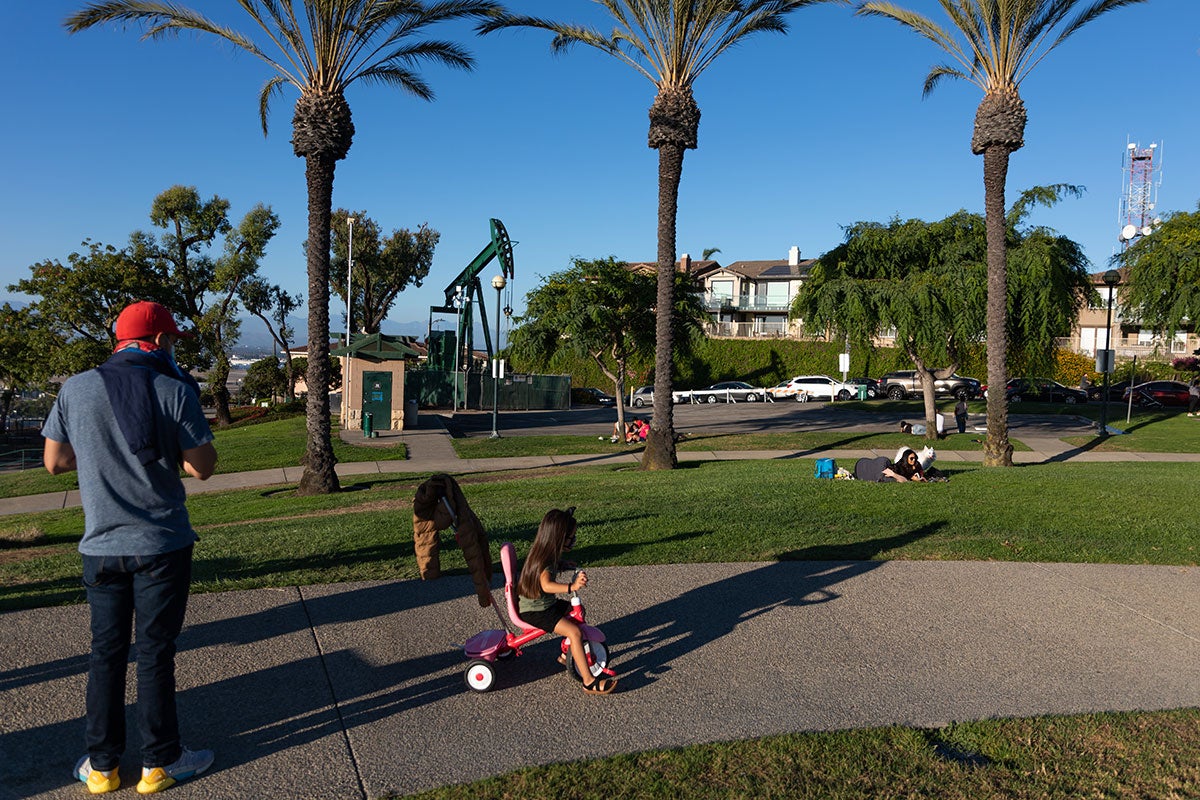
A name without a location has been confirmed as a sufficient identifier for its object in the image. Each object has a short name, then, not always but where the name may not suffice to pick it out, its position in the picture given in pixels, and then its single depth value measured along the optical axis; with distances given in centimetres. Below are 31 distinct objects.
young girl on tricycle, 501
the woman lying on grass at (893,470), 1330
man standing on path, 372
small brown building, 2705
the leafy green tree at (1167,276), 2742
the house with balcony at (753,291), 6981
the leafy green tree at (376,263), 5003
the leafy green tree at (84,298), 3328
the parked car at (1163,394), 4016
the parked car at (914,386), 4478
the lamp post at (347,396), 2720
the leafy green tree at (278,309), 4201
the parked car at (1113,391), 4455
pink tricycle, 496
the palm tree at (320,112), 1514
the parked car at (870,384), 4672
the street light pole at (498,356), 2757
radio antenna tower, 6538
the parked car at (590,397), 4738
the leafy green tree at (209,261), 3588
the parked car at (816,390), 4638
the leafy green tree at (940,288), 2270
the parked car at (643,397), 4446
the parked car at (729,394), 4606
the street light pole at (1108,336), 2483
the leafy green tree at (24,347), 3375
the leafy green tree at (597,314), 2592
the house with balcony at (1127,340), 5528
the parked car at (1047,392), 4200
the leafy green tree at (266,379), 4922
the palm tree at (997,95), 1705
